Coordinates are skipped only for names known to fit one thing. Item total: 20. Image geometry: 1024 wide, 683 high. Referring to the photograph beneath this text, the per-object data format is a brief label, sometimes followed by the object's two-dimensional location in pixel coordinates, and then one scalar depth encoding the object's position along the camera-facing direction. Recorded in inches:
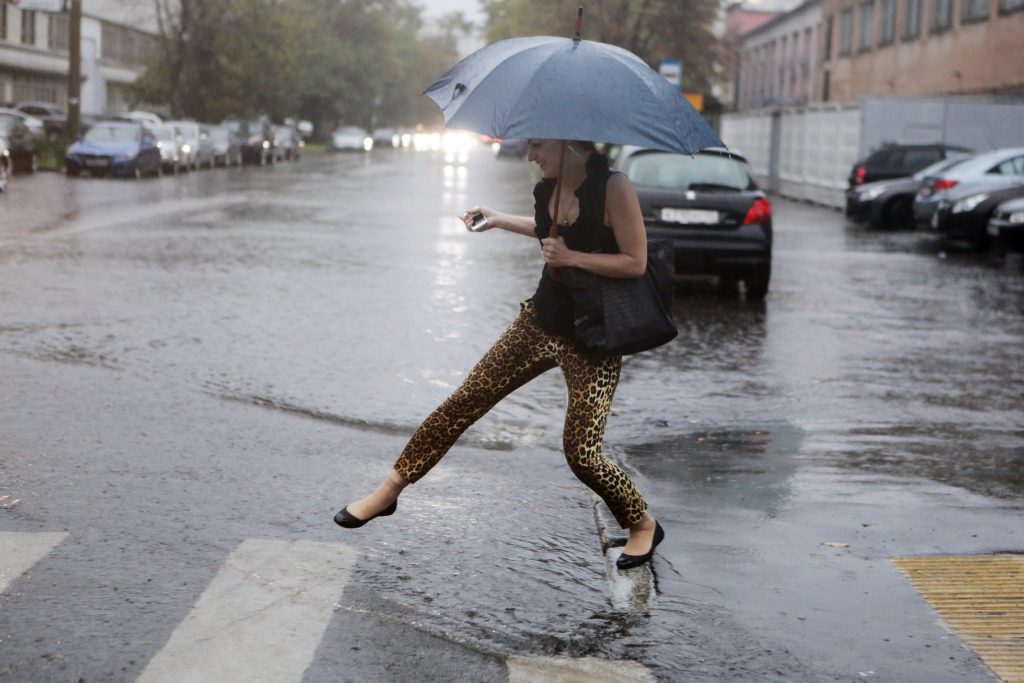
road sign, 1450.5
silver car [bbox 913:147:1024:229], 956.6
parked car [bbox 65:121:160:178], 1476.4
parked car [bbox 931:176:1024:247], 886.4
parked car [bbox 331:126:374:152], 3464.6
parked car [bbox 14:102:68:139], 2256.4
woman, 202.1
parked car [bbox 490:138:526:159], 3539.4
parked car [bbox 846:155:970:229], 1120.8
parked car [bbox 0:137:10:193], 1115.5
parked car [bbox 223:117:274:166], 2287.2
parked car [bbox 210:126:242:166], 2080.5
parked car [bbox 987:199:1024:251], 821.2
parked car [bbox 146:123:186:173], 1702.8
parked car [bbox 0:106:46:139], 1564.0
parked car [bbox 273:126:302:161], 2593.5
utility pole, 1657.2
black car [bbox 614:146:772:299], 587.8
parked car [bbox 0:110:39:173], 1439.1
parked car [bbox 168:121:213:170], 1838.1
